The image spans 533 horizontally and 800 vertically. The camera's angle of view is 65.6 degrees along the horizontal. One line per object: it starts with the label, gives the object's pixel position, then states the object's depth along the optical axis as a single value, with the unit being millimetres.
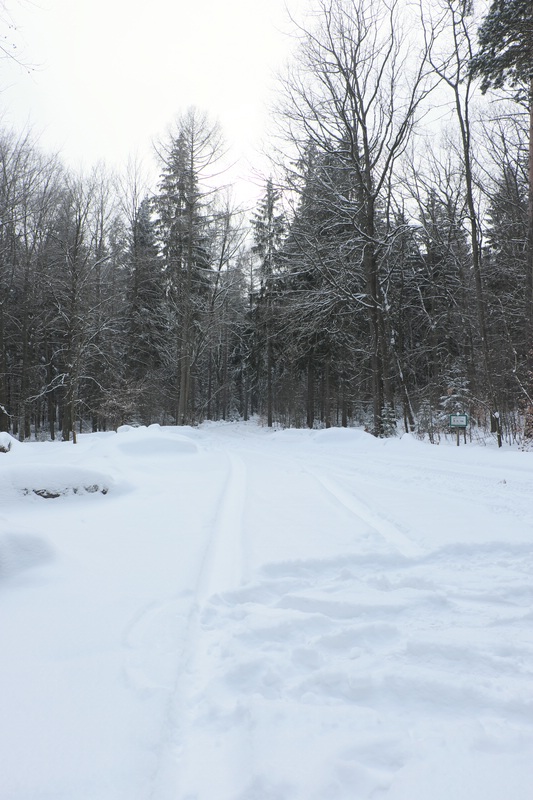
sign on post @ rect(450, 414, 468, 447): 9945
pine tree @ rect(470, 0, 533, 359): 10039
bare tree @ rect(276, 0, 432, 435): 13827
